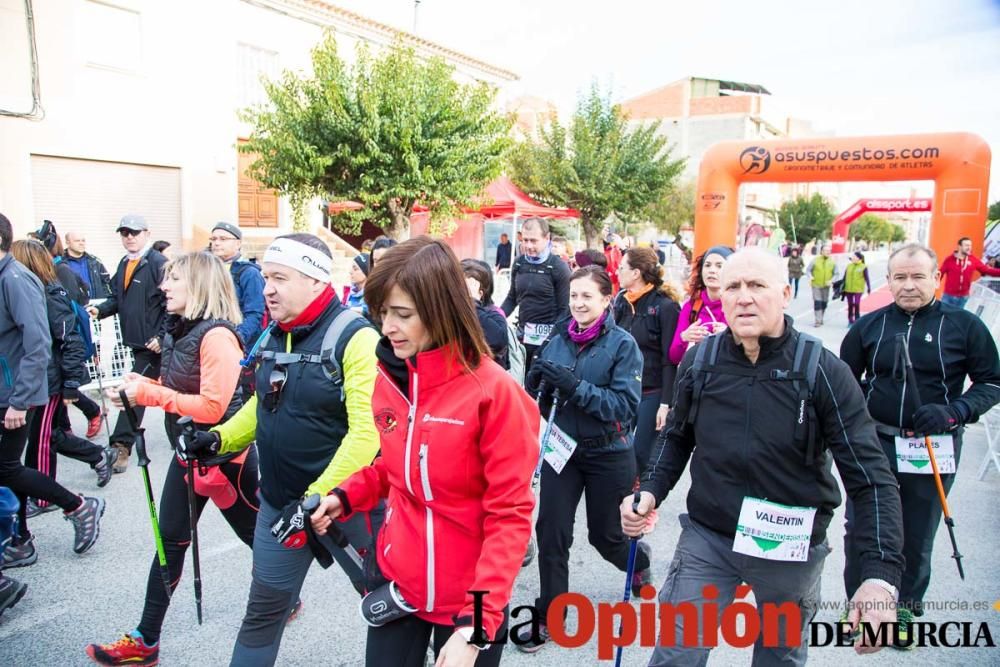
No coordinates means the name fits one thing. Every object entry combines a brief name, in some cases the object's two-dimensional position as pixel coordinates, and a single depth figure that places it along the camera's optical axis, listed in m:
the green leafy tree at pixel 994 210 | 51.79
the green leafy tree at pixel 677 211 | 39.51
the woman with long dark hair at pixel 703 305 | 4.48
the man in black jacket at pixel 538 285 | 6.29
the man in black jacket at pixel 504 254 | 19.14
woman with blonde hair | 3.08
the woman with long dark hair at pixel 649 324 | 4.72
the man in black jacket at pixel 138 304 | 6.00
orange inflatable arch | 12.28
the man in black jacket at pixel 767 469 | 2.19
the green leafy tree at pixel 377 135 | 14.23
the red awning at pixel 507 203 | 18.36
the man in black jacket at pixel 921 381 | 3.36
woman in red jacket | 1.87
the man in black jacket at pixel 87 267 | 8.44
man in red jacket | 11.23
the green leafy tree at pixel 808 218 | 55.25
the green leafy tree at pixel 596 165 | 24.11
